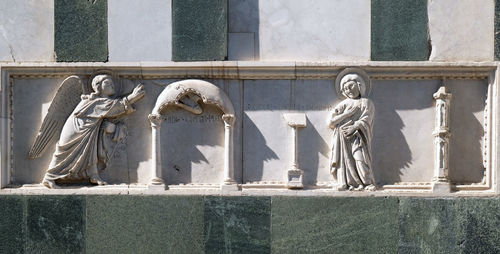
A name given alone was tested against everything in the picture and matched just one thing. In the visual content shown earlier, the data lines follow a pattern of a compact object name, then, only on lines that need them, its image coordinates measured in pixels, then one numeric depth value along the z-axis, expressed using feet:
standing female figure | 28.22
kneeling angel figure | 28.96
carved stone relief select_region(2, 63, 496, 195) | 28.45
